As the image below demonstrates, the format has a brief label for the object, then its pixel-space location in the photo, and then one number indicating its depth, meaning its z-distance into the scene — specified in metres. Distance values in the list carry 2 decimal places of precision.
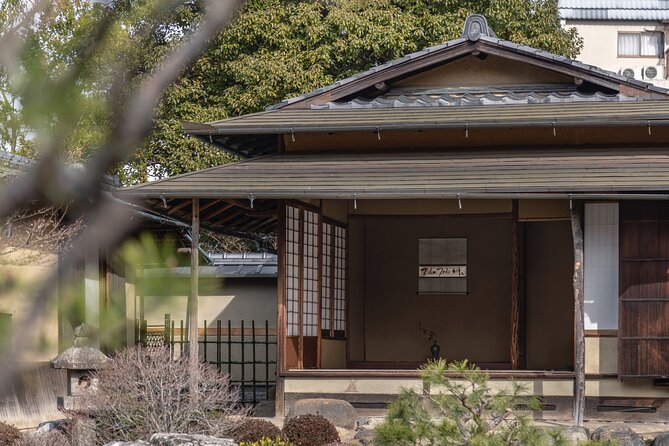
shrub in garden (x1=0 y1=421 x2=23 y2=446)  16.98
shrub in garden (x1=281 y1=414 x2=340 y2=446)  17.46
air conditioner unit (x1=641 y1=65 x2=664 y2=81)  56.98
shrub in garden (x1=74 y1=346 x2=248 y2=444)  17.12
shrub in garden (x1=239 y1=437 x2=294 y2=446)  16.68
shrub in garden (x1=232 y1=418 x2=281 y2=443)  17.40
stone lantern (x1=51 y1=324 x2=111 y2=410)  17.80
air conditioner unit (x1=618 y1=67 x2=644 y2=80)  56.82
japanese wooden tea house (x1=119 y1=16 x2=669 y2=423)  20.26
